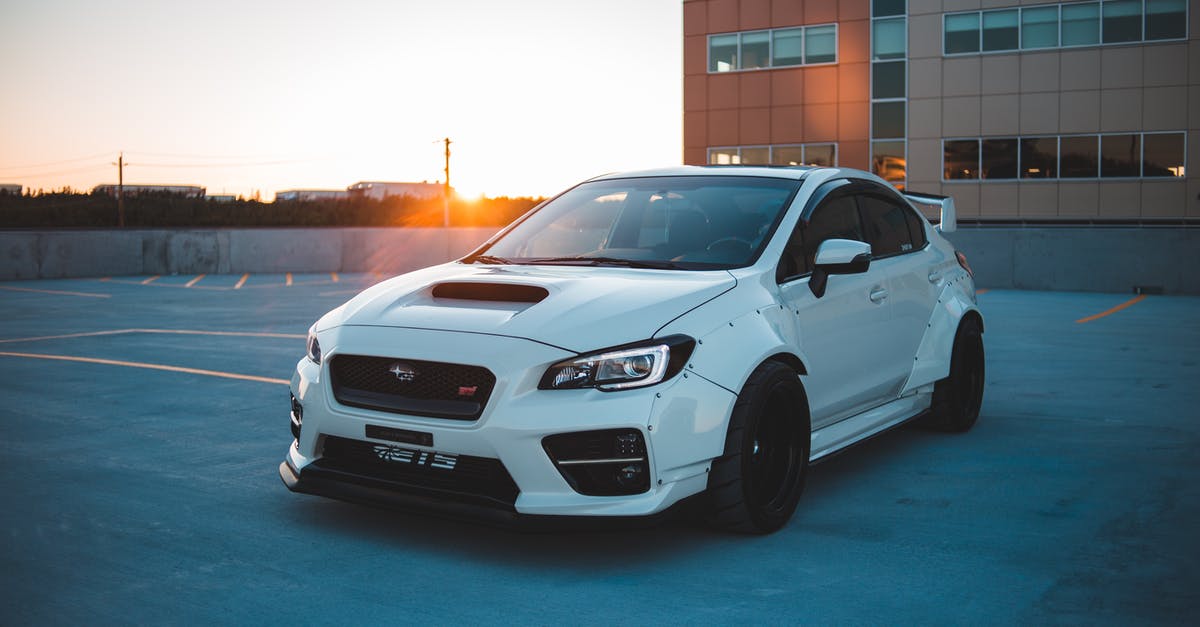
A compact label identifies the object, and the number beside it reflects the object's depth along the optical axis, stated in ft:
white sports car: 13.76
